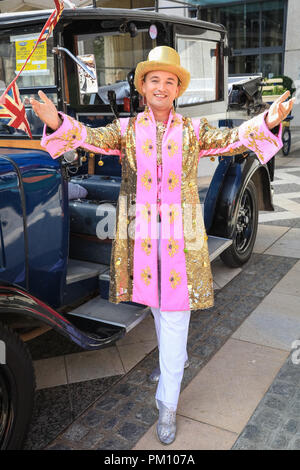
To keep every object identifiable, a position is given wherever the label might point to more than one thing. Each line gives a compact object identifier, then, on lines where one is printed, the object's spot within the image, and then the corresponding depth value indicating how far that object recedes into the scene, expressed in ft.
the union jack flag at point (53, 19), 6.84
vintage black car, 7.09
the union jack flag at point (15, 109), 6.89
